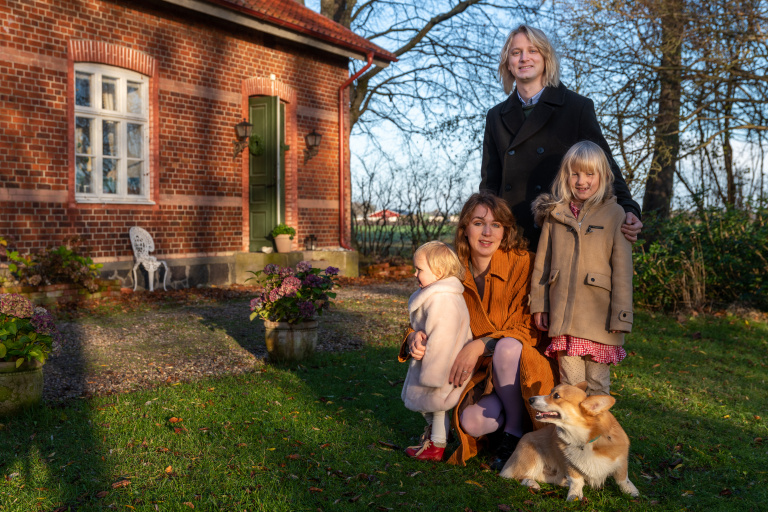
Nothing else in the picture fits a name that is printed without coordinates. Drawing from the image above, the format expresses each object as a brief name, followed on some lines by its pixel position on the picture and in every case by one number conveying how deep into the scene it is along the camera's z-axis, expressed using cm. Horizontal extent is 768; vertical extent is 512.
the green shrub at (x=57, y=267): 834
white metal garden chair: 994
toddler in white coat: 331
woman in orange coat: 333
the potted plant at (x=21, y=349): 419
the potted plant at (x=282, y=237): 1194
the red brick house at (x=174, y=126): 880
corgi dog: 284
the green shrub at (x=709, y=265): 909
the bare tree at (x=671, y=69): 941
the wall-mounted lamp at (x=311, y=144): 1277
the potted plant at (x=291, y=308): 587
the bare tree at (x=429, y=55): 1820
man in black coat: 357
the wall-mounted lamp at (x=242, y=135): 1148
